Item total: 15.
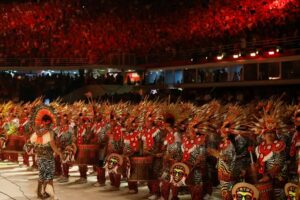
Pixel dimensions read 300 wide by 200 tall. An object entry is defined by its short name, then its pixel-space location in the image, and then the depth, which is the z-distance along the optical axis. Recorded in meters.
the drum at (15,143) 14.86
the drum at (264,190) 7.43
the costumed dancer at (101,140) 11.86
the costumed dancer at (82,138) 12.33
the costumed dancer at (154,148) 10.18
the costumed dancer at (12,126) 15.16
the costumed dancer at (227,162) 8.21
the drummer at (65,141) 12.34
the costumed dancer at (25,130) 14.48
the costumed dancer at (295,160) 7.15
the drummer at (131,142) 10.64
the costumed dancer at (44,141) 9.84
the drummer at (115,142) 11.14
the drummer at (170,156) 9.49
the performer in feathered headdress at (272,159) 7.69
